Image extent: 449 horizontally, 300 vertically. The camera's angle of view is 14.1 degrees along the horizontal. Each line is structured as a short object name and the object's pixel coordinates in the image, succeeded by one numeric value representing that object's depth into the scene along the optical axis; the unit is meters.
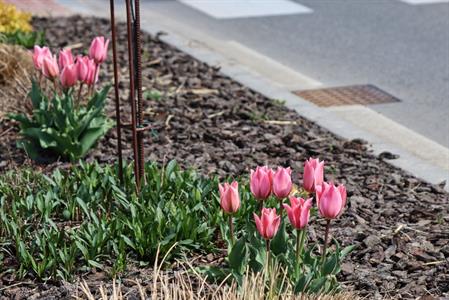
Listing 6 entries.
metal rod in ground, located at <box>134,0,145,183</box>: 8.31
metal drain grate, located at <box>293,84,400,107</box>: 13.22
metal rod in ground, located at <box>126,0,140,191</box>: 8.26
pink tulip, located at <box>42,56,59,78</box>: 9.65
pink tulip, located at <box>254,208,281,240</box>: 6.62
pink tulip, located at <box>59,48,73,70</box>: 9.56
